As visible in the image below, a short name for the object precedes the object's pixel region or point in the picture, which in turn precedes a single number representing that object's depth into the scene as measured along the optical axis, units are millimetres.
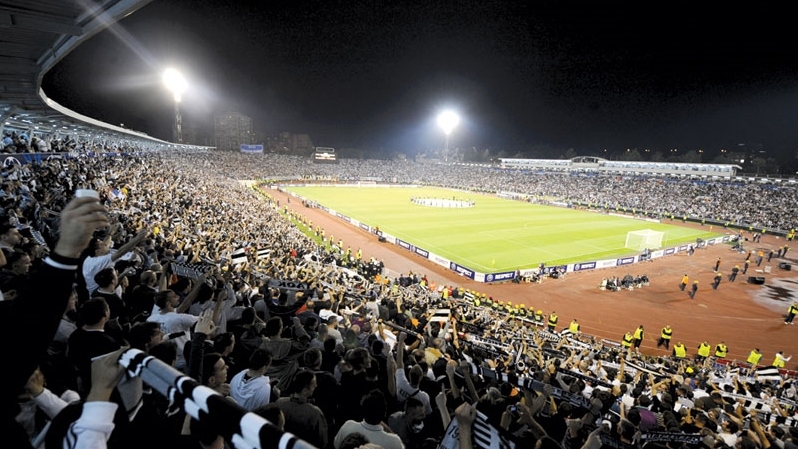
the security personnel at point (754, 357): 16344
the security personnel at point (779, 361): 16261
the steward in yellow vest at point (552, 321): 20172
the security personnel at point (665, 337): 19500
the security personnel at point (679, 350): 17328
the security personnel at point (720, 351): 17984
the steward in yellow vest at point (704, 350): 17812
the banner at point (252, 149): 130000
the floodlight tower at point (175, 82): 59438
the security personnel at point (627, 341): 18794
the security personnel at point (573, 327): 19719
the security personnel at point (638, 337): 18608
